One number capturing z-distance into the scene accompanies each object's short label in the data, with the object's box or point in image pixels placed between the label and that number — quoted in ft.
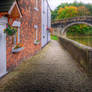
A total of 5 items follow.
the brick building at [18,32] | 18.02
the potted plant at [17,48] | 21.76
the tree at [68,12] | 184.88
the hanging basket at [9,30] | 17.94
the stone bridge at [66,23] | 109.65
